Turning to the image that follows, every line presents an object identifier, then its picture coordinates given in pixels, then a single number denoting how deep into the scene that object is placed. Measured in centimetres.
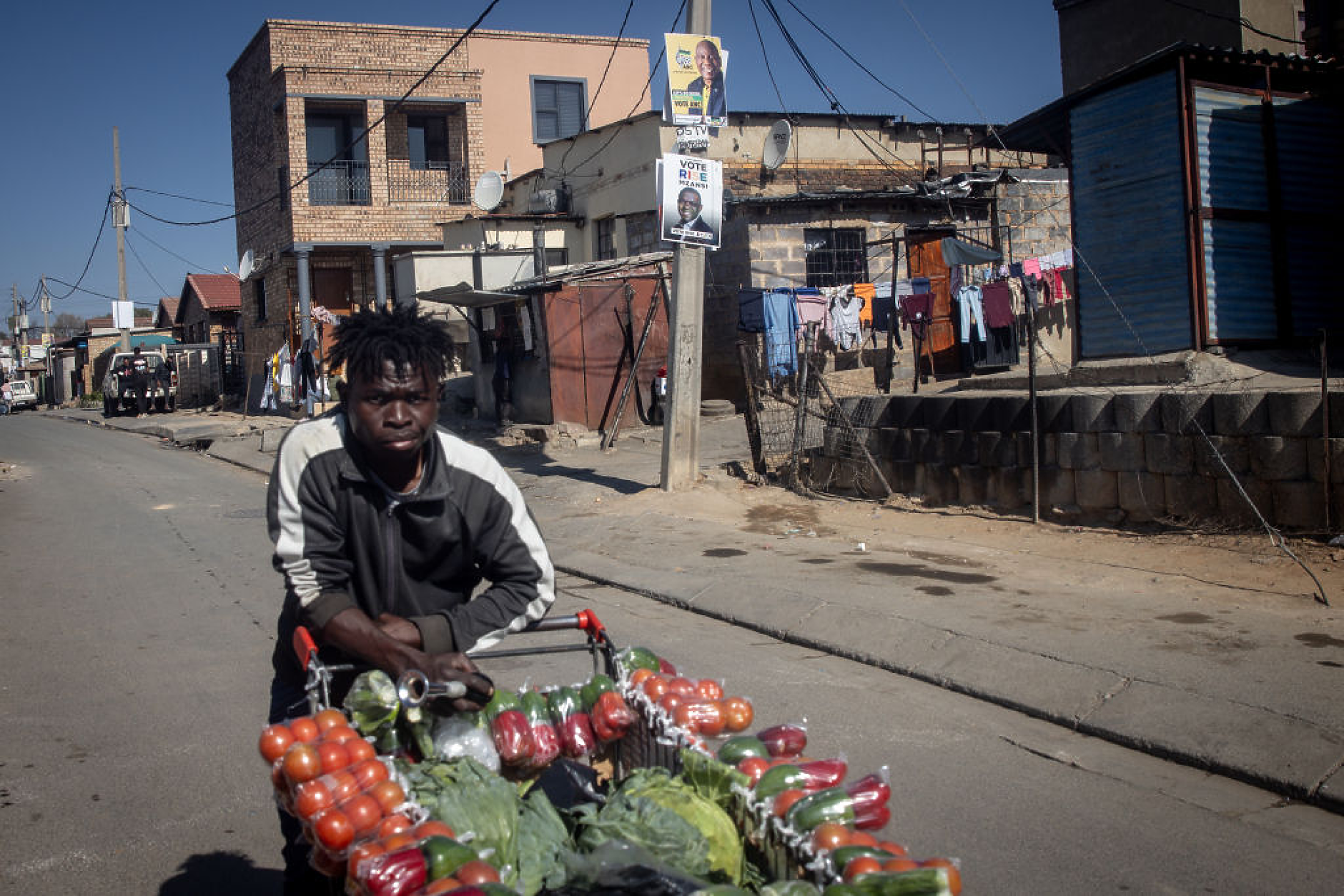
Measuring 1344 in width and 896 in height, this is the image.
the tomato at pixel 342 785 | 210
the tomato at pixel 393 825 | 204
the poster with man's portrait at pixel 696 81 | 1110
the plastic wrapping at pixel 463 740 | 246
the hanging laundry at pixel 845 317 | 1791
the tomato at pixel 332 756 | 216
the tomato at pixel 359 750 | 220
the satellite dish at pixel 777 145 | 2077
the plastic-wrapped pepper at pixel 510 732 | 255
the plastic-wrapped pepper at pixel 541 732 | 259
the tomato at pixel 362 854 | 194
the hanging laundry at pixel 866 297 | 1800
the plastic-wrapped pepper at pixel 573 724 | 262
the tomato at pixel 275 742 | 224
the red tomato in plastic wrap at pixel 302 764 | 214
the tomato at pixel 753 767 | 238
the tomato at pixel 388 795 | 210
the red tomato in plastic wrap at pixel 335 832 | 202
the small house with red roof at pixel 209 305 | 4400
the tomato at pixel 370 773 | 214
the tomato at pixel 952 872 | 188
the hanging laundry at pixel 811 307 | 1759
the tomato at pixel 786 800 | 220
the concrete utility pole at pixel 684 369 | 1185
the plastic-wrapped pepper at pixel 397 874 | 187
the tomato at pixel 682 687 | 263
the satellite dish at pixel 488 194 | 2423
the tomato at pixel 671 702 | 258
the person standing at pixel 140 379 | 3428
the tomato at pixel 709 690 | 267
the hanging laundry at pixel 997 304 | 1670
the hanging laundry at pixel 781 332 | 1731
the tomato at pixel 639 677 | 266
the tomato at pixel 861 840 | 205
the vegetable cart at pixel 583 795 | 199
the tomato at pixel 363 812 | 205
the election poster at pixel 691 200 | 1134
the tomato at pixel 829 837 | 204
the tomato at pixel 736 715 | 262
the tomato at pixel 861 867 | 194
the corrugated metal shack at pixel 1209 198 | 1163
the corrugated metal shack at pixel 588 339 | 1844
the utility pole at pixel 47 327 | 6231
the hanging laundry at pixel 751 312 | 1750
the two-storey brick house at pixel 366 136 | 2928
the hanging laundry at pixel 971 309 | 1708
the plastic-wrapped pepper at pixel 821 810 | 211
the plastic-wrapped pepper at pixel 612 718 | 259
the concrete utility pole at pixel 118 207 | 3559
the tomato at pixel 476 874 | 193
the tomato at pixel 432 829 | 202
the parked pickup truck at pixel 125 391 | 3456
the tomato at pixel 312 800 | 206
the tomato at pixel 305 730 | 225
